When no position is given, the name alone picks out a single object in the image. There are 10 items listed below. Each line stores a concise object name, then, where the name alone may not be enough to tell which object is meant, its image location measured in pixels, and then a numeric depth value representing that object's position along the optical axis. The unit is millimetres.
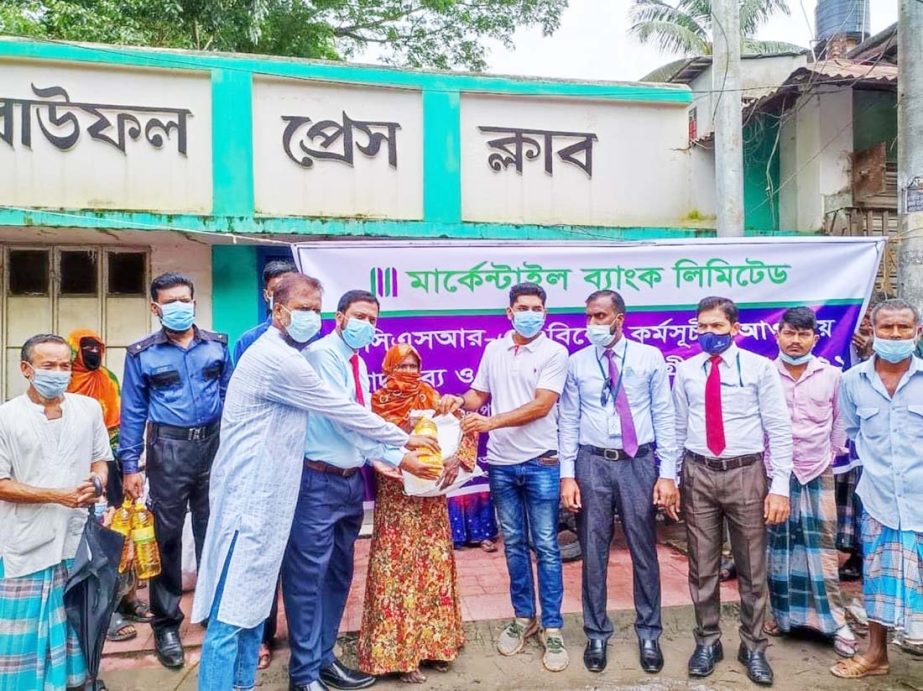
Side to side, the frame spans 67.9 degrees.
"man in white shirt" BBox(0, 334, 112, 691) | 2803
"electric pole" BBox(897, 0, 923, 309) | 4121
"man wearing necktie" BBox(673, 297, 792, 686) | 3307
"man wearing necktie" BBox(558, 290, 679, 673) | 3387
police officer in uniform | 3400
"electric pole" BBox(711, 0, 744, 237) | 5719
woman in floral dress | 3238
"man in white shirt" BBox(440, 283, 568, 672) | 3447
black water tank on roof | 10312
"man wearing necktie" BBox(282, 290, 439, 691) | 3049
